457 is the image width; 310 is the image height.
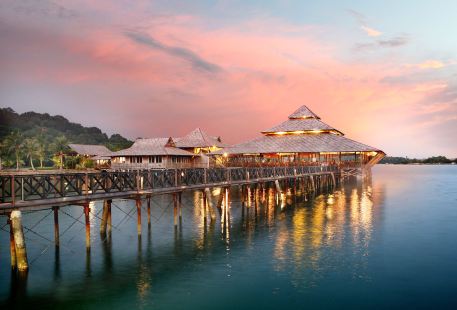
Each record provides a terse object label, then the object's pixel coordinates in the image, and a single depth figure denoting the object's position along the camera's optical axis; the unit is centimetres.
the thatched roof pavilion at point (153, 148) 7046
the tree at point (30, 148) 8838
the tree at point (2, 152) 8438
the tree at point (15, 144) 8434
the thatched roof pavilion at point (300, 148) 6681
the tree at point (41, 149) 9054
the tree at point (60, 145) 9231
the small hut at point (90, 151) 9139
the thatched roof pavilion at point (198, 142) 8681
